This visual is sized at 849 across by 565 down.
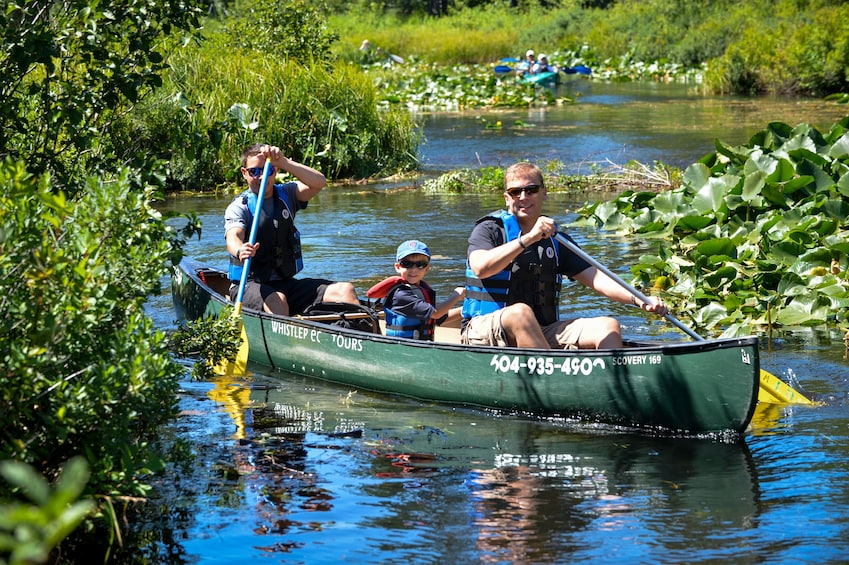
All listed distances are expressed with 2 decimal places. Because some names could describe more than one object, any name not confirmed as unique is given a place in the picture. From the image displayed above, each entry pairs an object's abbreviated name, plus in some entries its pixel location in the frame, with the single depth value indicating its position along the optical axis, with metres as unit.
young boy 13.03
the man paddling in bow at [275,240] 14.99
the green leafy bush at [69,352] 7.27
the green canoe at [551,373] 10.92
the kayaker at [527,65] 56.66
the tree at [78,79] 10.95
